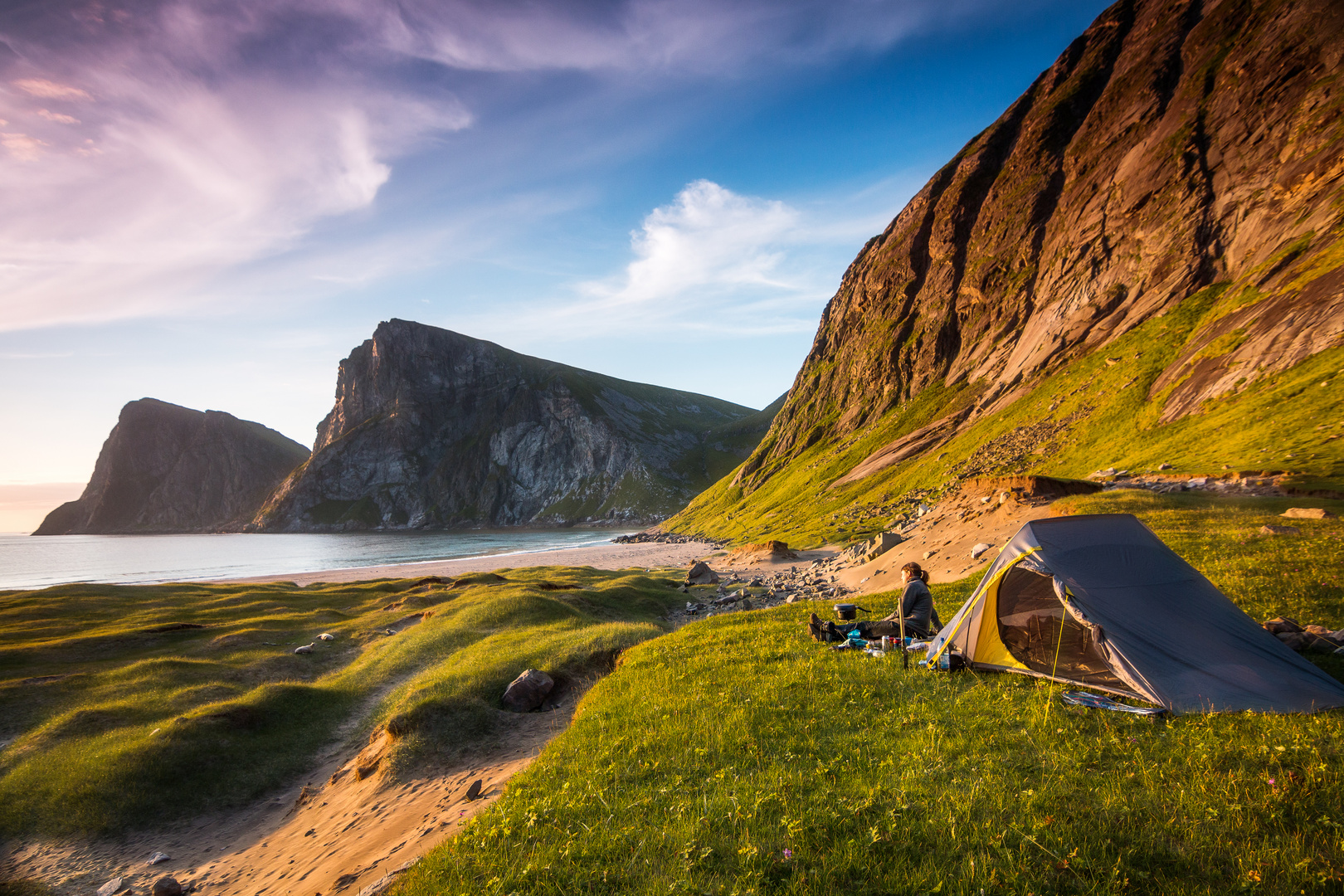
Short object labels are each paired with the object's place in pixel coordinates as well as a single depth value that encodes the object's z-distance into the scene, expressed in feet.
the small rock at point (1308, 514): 68.74
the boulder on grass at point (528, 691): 56.80
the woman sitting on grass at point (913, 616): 51.16
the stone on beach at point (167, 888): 36.78
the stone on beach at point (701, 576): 166.09
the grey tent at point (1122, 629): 32.22
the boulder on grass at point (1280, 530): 65.18
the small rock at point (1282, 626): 40.16
